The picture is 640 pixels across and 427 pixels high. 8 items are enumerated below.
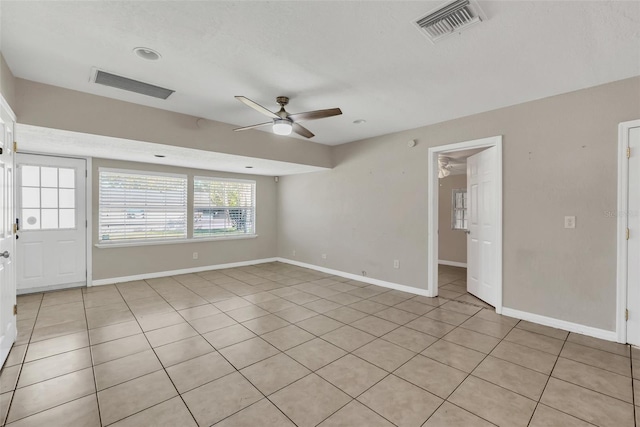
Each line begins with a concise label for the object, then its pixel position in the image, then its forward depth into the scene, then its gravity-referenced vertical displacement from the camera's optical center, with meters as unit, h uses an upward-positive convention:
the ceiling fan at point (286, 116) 2.84 +1.00
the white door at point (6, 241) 2.34 -0.26
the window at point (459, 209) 6.68 +0.10
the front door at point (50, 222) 4.26 -0.17
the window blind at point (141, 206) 4.96 +0.12
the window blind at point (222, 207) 6.05 +0.12
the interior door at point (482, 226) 3.72 -0.18
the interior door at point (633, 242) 2.67 -0.27
